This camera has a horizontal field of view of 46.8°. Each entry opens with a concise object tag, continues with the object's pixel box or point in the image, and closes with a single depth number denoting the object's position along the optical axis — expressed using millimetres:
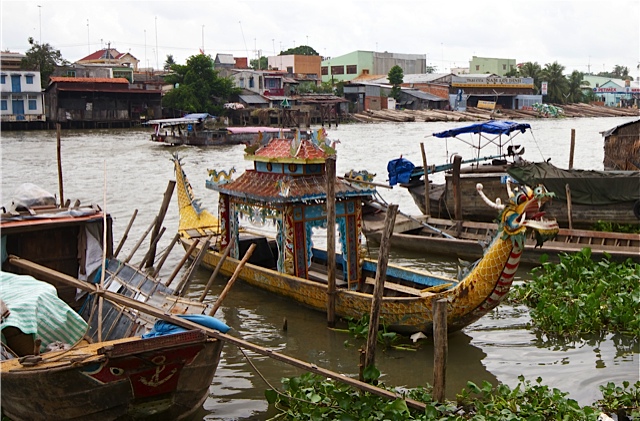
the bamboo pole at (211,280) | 7705
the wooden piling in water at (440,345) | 6559
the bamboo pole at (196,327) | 6301
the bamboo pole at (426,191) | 15754
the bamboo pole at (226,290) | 7055
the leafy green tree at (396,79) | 58900
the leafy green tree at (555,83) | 71375
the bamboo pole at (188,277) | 7809
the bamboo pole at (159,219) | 10648
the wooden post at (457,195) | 14570
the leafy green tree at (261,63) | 75062
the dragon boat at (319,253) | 8305
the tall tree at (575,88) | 73969
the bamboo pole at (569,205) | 13391
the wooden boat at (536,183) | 14320
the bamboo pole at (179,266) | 8474
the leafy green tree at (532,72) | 71150
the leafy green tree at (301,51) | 77912
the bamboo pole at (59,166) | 12967
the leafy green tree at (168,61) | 63019
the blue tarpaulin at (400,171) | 16906
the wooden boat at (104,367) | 6000
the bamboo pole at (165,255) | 9403
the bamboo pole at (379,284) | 7137
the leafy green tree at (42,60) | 48000
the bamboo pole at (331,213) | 9210
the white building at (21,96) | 43219
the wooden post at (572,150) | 17031
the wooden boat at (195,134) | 36250
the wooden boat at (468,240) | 12359
